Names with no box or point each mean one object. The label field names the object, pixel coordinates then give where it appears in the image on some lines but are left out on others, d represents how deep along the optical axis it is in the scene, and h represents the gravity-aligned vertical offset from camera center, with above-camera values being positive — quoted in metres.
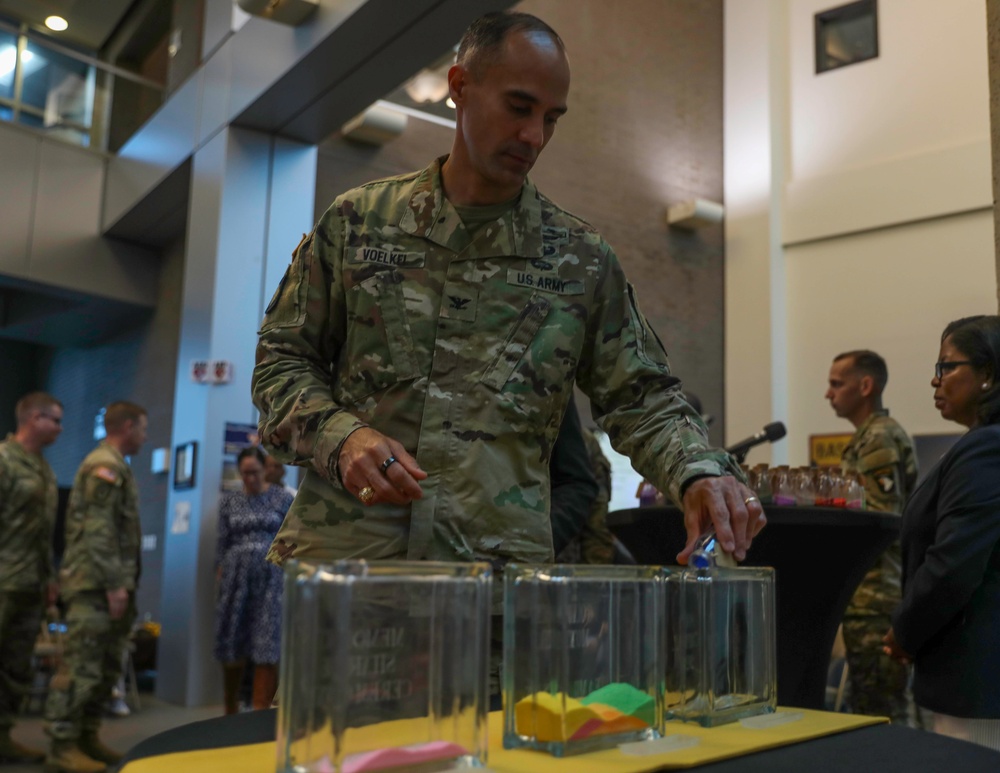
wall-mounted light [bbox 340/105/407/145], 6.97 +2.81
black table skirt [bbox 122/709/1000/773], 0.86 -0.20
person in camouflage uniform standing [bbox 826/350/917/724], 3.57 -0.14
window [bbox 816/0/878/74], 8.80 +4.56
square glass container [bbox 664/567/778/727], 1.01 -0.12
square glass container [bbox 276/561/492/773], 0.72 -0.11
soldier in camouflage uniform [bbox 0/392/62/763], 4.50 -0.15
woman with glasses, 1.88 -0.10
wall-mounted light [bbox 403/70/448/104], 7.46 +3.30
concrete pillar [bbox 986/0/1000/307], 2.27 +1.09
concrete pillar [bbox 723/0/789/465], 9.21 +2.99
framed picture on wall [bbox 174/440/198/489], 6.07 +0.34
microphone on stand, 3.00 +0.32
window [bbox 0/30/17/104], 7.36 +3.30
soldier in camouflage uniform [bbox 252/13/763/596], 1.33 +0.26
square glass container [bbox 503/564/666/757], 0.87 -0.12
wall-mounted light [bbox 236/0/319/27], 5.39 +2.79
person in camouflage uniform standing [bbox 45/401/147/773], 4.27 -0.35
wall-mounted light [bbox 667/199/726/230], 9.13 +2.96
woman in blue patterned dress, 5.17 -0.35
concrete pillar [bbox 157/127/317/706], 5.89 +1.29
